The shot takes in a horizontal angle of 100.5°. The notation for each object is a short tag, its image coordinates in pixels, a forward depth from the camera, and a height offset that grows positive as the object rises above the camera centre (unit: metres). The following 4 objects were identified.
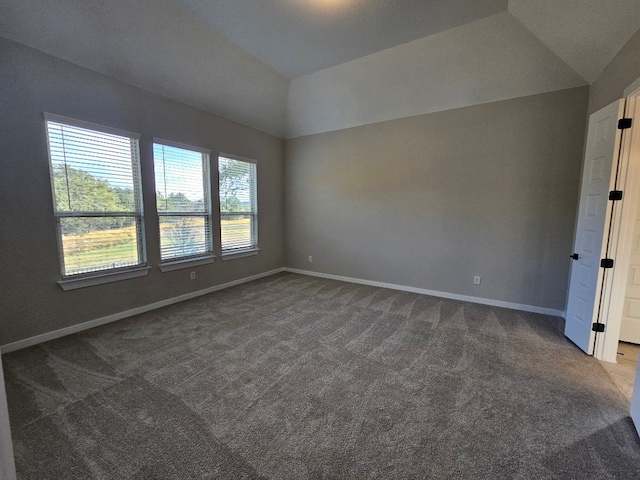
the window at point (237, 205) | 4.56 +0.11
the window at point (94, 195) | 2.80 +0.17
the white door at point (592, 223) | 2.45 -0.09
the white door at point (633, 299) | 2.72 -0.88
